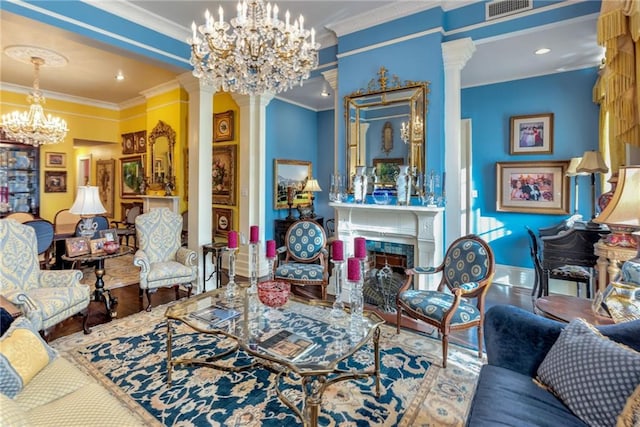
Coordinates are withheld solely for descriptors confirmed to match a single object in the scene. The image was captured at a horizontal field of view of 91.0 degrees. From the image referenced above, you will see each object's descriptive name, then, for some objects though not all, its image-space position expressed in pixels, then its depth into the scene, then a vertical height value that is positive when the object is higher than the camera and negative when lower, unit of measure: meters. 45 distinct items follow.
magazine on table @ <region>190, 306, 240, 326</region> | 2.13 -0.74
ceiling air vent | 3.08 +2.02
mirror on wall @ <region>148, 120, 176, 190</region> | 5.62 +0.99
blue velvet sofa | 1.28 -0.82
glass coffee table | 1.62 -0.76
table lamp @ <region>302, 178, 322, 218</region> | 5.96 +0.43
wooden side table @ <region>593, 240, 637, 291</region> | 1.89 -0.29
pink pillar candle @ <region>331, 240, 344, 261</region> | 1.98 -0.27
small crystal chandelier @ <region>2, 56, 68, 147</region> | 4.90 +1.34
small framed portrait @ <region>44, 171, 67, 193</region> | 6.74 +0.59
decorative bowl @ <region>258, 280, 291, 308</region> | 2.14 -0.59
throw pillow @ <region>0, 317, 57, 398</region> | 1.35 -0.70
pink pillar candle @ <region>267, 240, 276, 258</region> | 2.56 -0.33
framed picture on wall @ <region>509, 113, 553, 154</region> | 4.41 +1.07
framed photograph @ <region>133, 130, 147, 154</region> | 6.65 +1.45
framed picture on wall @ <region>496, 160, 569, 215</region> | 4.35 +0.31
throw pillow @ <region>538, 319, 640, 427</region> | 1.21 -0.68
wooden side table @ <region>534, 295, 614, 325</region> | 1.79 -0.62
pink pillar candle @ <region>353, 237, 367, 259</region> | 2.00 -0.25
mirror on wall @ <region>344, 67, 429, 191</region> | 3.49 +0.99
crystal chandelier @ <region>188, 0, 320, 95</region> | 2.33 +1.23
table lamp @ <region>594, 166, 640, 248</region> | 1.71 +0.03
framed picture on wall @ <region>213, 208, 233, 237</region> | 5.53 -0.21
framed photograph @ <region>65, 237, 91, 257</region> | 3.34 -0.41
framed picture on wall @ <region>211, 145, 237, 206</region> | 5.43 +0.60
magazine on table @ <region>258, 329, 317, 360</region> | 1.69 -0.77
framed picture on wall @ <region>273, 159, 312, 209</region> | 5.79 +0.53
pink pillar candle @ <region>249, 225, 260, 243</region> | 2.52 -0.21
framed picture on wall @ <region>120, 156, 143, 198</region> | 6.75 +0.72
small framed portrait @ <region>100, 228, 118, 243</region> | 3.59 -0.31
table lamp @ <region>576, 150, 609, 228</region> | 3.57 +0.52
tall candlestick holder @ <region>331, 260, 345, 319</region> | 2.03 -0.59
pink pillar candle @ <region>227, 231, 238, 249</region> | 2.43 -0.24
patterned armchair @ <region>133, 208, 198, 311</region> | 3.54 -0.56
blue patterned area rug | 1.88 -1.22
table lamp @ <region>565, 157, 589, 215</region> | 4.02 +0.46
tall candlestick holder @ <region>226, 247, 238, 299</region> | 2.49 -0.60
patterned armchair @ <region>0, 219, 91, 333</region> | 2.44 -0.66
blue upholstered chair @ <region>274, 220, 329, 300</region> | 3.70 -0.50
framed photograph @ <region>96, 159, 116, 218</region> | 7.49 +0.66
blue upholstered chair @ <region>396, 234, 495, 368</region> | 2.42 -0.70
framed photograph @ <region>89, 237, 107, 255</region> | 3.44 -0.41
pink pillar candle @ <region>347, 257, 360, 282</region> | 1.84 -0.35
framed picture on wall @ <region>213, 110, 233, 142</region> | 5.43 +1.46
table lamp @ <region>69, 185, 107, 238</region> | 3.44 +0.06
